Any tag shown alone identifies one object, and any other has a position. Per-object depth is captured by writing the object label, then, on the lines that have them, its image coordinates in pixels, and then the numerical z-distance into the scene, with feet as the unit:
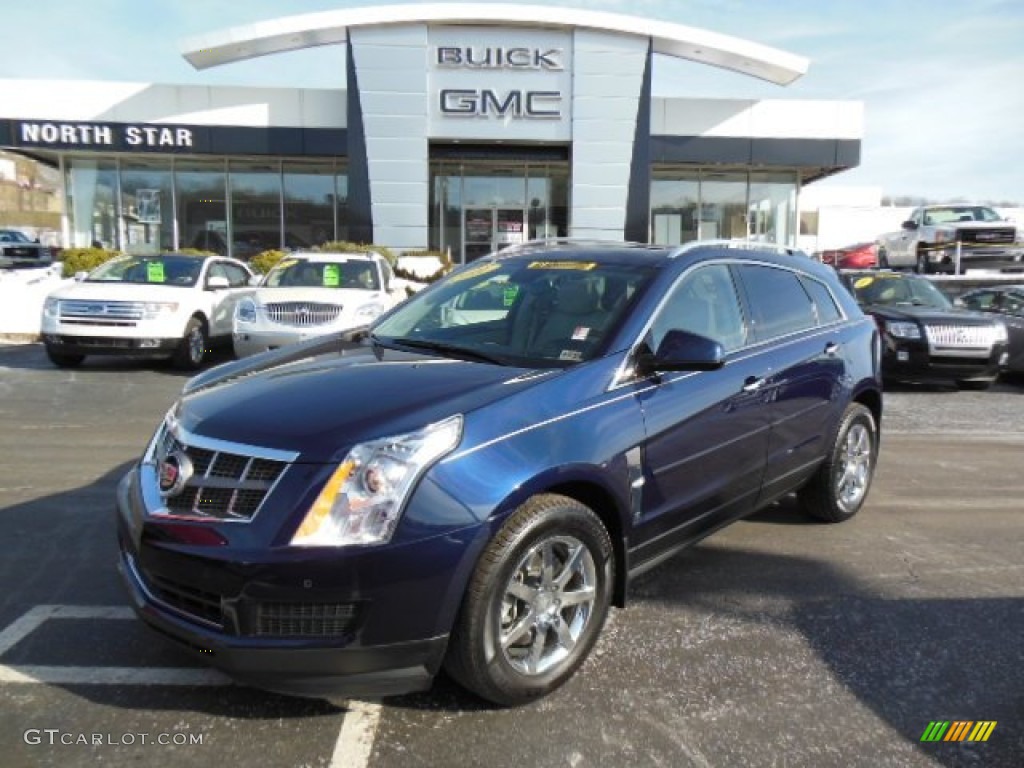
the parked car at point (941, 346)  34.58
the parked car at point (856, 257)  101.55
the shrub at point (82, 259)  60.46
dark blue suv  8.48
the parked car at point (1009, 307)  37.29
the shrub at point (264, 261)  62.49
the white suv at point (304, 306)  33.22
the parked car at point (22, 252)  88.12
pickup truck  71.67
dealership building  72.69
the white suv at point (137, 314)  34.99
